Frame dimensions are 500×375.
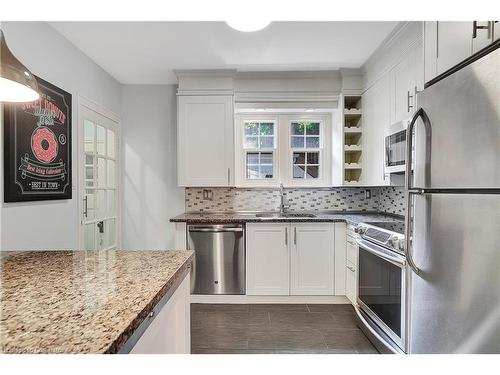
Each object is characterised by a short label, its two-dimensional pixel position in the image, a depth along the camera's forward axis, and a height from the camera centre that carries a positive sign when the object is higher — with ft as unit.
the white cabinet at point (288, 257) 9.59 -2.50
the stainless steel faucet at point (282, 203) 11.34 -0.80
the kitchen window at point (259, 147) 11.73 +1.47
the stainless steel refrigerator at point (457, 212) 3.28 -0.38
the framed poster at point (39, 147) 5.86 +0.82
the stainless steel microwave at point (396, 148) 7.02 +0.93
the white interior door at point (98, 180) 8.73 +0.09
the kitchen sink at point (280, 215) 10.41 -1.19
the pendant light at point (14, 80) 2.91 +1.13
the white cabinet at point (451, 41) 3.48 +1.99
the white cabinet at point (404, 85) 6.92 +2.54
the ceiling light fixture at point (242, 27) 3.20 +1.89
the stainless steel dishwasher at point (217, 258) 9.61 -2.54
